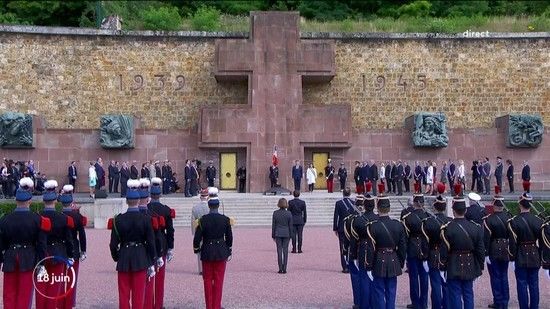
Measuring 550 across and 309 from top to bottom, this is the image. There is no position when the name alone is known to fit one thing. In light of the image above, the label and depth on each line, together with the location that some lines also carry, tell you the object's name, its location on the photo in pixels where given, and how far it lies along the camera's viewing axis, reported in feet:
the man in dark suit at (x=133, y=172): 100.83
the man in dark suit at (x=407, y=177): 104.37
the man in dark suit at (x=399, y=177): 103.19
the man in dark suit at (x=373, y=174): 101.96
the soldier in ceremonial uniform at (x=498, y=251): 40.04
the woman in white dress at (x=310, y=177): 104.32
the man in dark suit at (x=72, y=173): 101.91
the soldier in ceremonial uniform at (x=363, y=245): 36.83
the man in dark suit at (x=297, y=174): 101.50
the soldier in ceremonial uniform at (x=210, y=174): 102.83
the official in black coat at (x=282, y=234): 52.85
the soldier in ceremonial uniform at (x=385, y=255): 35.42
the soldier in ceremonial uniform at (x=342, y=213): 50.09
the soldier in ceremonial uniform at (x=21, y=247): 34.91
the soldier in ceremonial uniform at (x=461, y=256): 34.94
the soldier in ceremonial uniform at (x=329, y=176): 104.40
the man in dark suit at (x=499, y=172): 100.89
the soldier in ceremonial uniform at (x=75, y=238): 37.58
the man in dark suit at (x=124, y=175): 99.82
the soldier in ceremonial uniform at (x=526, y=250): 38.58
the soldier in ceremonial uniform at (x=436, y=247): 36.79
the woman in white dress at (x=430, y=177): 103.71
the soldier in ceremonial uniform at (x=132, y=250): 34.58
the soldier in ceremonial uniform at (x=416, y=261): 40.19
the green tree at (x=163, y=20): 114.73
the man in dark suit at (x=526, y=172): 99.79
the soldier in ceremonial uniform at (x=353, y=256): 38.27
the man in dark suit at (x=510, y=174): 102.12
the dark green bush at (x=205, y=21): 115.24
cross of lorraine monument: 105.70
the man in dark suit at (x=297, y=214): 61.00
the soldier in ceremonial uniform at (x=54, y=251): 36.55
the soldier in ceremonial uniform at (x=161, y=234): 39.27
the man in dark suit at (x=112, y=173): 101.24
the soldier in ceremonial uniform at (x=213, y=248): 38.32
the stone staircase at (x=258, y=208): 87.83
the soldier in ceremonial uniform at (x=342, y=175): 104.22
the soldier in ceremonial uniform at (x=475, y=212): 45.61
